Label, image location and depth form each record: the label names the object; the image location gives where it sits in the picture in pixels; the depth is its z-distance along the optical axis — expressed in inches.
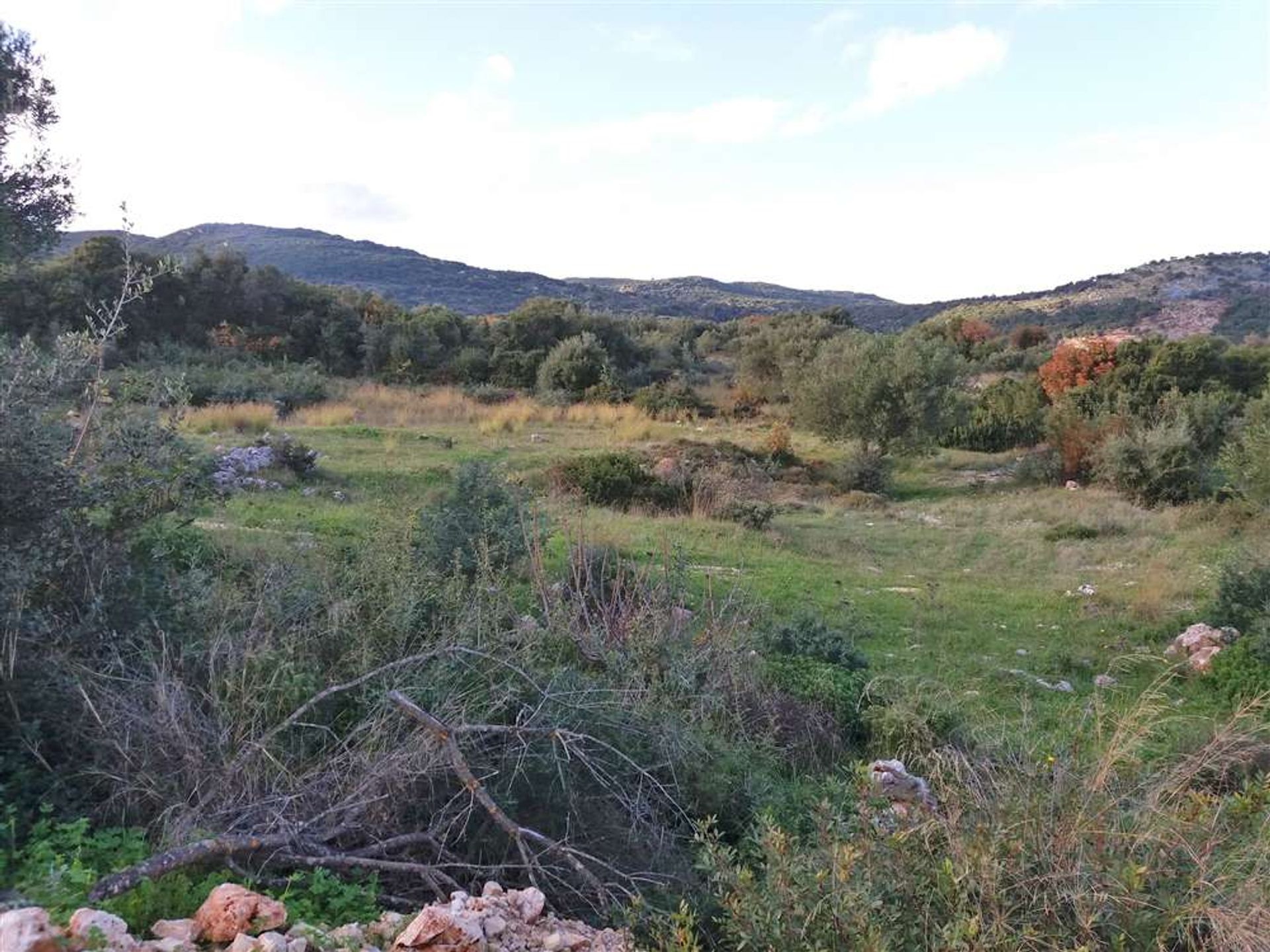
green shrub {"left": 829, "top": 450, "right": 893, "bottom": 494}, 664.1
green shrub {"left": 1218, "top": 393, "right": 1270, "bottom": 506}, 448.1
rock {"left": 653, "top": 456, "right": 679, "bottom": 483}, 539.8
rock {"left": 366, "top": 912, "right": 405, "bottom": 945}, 98.5
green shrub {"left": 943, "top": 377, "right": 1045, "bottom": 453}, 851.4
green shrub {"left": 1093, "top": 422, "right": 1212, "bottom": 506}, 604.7
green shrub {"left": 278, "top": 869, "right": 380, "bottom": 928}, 104.3
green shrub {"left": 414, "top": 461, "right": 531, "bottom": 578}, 268.4
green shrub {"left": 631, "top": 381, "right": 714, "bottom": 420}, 902.4
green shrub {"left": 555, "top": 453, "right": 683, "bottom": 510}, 499.5
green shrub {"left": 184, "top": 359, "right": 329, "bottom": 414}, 733.3
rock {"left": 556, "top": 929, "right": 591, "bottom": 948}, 103.2
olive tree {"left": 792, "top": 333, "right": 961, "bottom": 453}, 713.0
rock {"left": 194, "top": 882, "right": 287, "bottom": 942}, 91.5
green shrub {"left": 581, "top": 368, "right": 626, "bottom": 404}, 930.7
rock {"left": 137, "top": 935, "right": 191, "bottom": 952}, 85.4
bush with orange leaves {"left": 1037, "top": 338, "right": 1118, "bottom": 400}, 928.9
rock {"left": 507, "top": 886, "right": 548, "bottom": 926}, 107.3
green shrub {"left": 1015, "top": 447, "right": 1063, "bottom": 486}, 689.0
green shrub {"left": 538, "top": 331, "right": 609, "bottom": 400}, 1001.5
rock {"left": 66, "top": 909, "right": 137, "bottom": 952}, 79.6
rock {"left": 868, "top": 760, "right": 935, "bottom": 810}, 161.9
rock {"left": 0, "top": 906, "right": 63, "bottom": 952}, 75.5
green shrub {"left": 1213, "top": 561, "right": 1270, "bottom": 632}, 311.6
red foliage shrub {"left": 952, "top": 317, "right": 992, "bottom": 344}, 1517.0
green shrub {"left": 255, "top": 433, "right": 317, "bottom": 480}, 478.3
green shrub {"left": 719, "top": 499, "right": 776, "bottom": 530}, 481.7
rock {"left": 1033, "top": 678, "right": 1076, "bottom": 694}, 270.2
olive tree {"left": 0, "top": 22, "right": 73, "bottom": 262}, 340.2
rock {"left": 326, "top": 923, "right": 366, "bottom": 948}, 93.6
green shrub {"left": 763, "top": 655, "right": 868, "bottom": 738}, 224.7
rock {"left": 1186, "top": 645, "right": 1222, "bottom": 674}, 287.3
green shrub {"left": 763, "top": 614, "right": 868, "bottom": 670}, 261.7
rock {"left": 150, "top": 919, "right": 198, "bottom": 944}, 90.5
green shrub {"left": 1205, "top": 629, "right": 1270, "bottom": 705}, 267.9
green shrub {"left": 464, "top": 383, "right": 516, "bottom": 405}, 910.9
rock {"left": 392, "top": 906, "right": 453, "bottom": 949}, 94.8
